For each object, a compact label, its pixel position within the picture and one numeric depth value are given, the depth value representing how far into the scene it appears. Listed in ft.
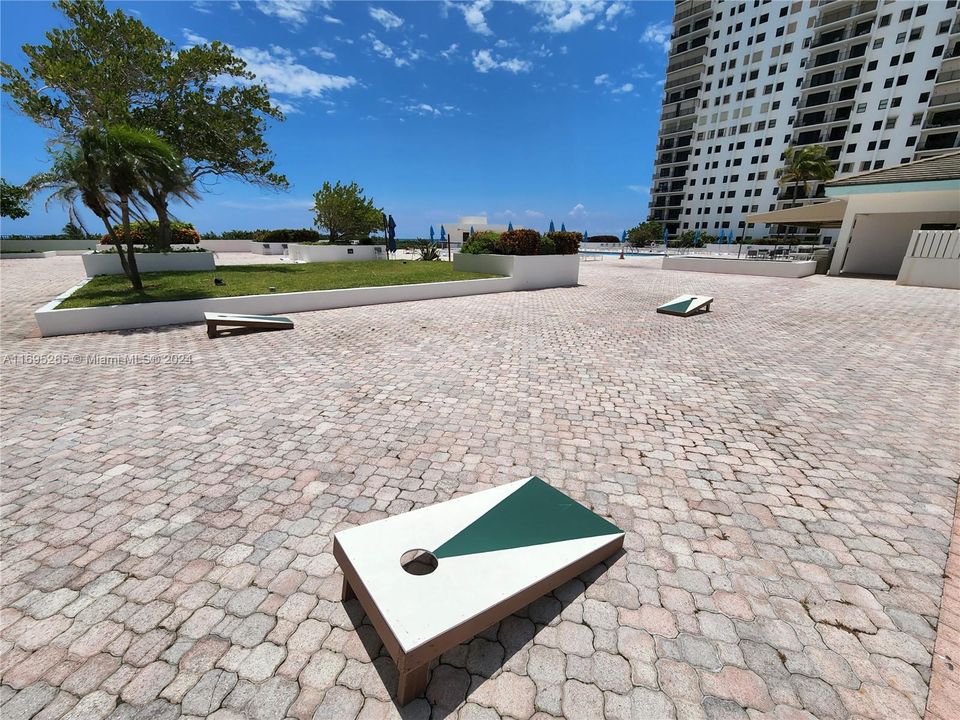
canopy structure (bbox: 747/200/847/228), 71.46
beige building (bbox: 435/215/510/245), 184.03
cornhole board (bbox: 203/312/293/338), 28.99
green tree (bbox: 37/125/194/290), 31.68
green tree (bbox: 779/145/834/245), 118.52
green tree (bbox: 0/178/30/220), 105.70
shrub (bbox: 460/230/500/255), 61.57
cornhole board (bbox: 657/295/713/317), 38.75
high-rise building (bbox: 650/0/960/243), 169.17
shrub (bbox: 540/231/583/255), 60.39
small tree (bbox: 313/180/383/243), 120.67
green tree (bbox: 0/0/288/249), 61.36
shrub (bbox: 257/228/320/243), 124.16
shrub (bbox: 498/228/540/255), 57.06
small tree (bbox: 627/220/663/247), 198.90
